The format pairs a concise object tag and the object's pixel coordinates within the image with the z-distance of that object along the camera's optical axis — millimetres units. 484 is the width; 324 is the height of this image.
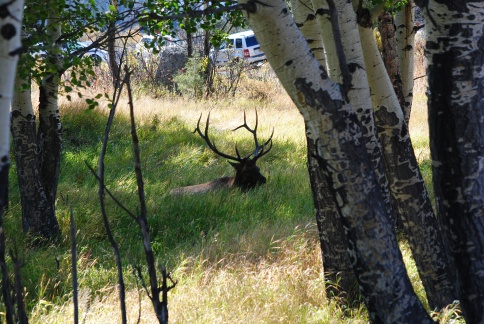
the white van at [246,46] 54509
